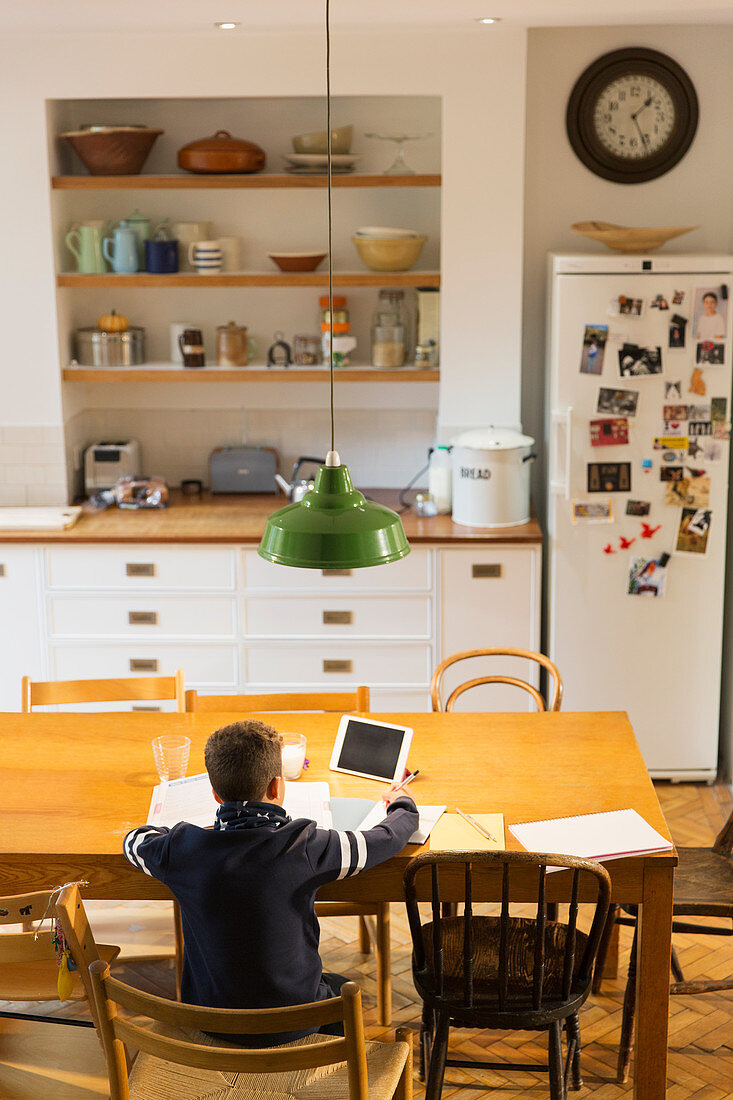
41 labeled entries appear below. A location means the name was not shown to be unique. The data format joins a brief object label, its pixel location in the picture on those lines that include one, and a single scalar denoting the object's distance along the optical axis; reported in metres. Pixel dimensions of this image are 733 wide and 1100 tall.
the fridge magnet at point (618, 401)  4.39
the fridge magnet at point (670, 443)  4.43
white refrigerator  4.32
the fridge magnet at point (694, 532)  4.48
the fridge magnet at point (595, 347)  4.35
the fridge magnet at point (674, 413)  4.41
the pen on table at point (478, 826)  2.68
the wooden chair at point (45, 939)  2.31
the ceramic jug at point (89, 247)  4.80
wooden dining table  2.63
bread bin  4.55
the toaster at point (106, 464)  5.02
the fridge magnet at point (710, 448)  4.43
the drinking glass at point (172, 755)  2.93
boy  2.24
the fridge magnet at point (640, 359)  4.36
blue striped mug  4.80
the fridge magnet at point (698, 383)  4.38
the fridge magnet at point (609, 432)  4.42
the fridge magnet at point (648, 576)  4.52
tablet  2.99
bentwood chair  3.59
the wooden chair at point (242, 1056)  1.97
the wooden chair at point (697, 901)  2.95
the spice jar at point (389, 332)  4.84
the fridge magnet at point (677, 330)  4.33
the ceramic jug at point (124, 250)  4.79
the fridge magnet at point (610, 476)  4.46
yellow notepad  2.64
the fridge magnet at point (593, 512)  4.48
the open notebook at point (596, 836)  2.60
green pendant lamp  2.46
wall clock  4.67
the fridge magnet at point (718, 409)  4.40
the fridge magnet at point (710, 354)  4.35
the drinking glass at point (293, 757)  2.98
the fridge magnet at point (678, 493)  4.47
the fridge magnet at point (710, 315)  4.30
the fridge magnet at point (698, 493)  4.46
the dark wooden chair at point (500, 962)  2.47
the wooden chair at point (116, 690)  3.52
